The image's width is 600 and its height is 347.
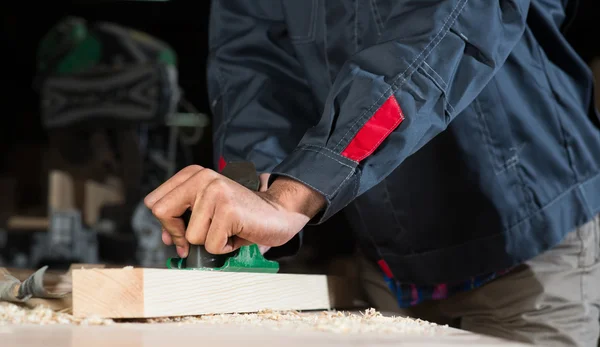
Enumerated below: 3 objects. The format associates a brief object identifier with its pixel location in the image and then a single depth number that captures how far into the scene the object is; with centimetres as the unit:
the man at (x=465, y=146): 97
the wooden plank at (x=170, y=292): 75
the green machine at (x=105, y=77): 336
